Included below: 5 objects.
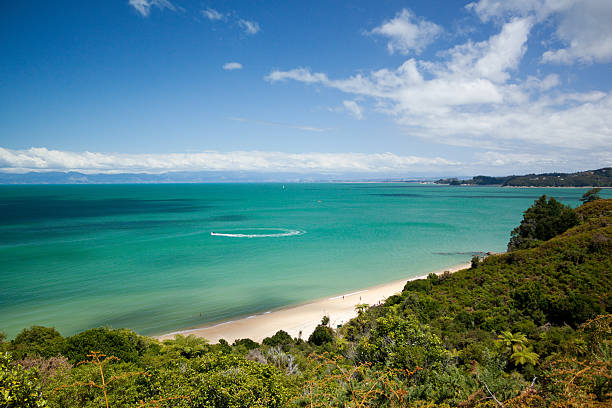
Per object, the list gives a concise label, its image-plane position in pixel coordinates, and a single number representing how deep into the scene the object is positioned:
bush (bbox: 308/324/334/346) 18.14
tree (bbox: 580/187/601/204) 46.59
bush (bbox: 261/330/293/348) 17.50
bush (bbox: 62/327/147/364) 12.45
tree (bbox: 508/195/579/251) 30.78
